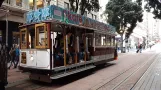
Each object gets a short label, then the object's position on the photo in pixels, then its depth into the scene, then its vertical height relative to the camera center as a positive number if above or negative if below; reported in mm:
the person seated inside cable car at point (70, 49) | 6644 -144
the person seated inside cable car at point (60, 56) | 6189 -477
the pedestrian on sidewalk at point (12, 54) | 9387 -547
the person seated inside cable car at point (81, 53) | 7393 -400
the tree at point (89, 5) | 12638 +4229
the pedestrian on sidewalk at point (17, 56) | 9364 -690
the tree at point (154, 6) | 7978 +2660
